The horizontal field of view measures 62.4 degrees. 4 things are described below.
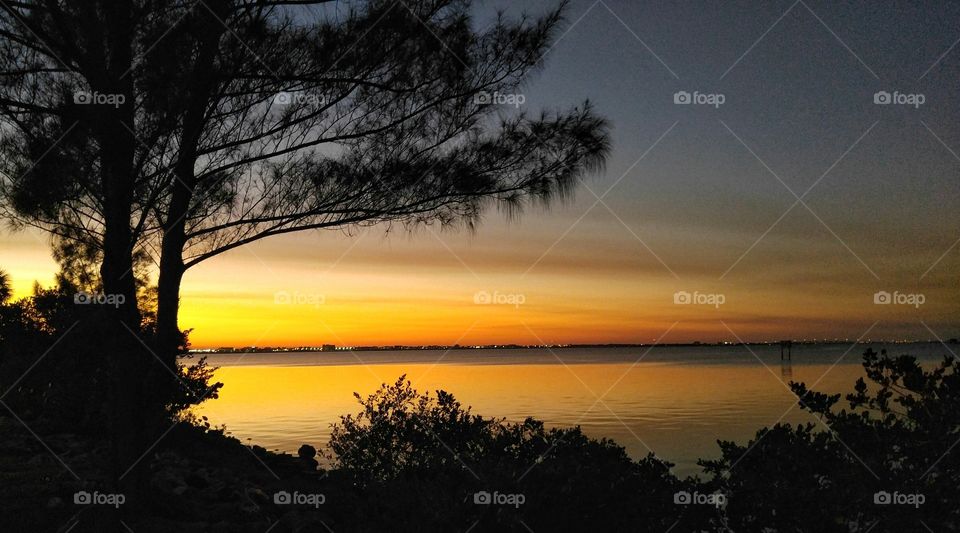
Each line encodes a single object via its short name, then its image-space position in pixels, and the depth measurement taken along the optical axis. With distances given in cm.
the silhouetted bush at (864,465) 468
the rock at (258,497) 737
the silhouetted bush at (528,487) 476
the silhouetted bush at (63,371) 912
